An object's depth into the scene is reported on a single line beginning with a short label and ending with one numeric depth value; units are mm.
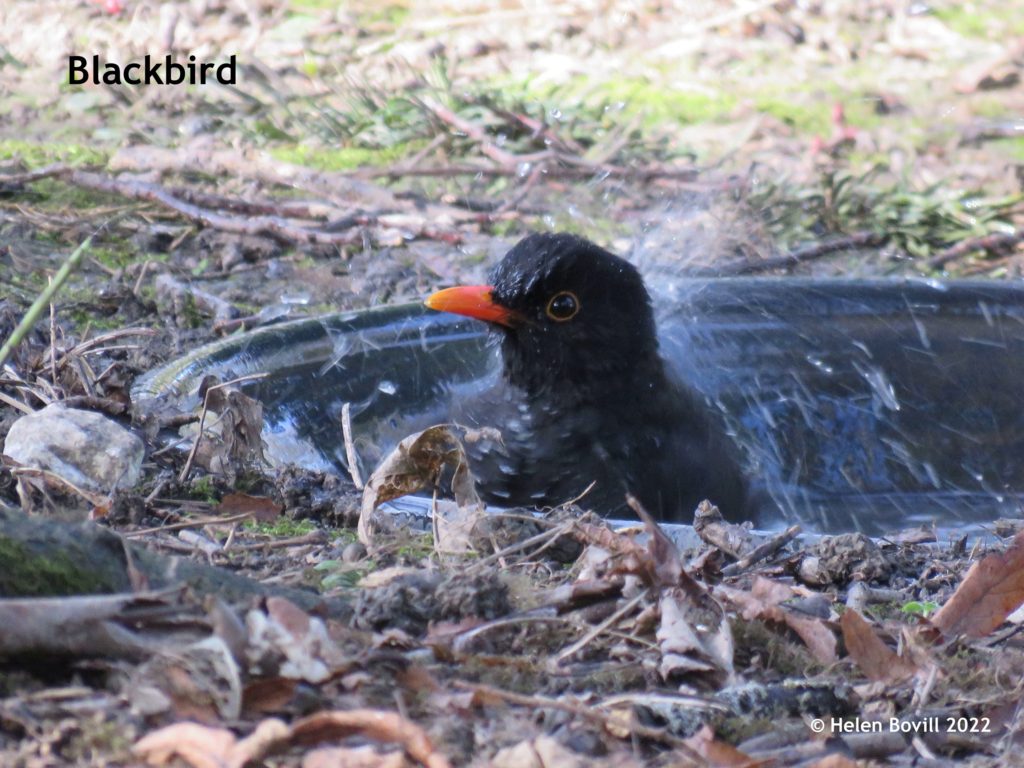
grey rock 7000
